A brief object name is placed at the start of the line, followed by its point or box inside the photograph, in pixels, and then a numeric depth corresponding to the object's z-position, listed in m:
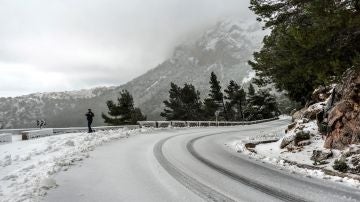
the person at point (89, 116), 31.12
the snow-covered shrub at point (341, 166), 12.34
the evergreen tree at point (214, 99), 78.31
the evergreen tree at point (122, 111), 68.88
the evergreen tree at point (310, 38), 13.04
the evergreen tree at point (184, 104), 77.44
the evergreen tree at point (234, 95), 82.56
